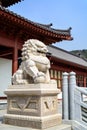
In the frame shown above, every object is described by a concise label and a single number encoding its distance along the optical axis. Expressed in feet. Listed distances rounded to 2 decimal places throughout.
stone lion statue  16.12
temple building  28.89
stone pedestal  15.10
